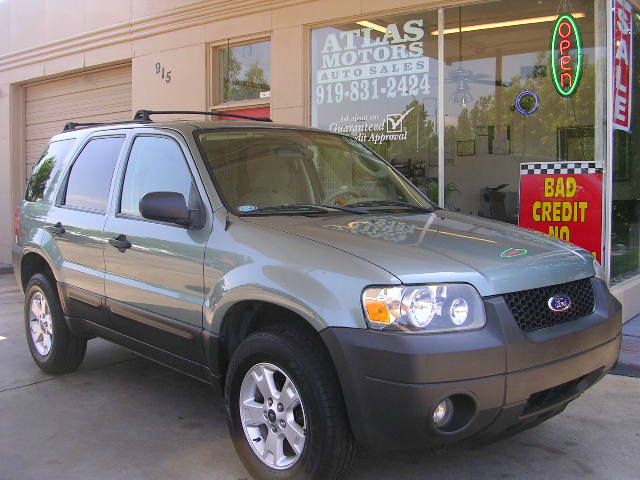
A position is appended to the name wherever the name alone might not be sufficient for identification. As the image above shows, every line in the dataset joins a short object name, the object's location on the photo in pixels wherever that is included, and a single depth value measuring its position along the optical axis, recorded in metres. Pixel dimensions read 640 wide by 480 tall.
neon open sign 7.29
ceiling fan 8.42
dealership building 7.01
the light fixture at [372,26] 8.52
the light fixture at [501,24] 7.64
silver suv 2.79
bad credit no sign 6.75
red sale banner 7.10
